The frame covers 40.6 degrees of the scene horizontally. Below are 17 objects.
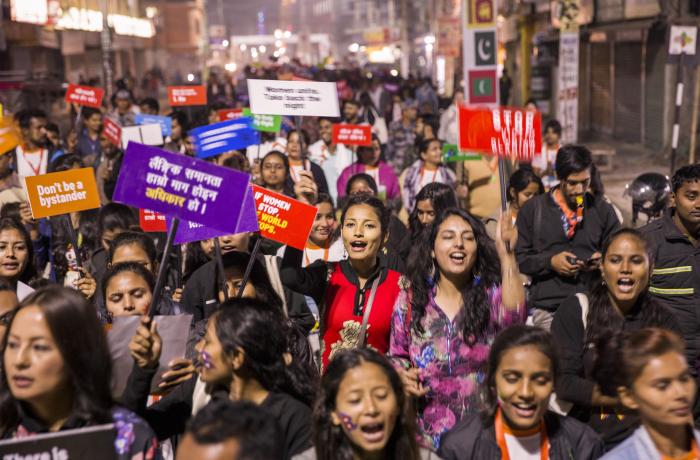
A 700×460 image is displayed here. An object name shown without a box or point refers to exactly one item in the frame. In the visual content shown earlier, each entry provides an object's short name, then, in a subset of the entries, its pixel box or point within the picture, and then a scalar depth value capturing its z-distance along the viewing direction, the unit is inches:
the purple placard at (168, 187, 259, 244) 216.4
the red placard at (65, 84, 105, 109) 544.4
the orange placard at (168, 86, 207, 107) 596.4
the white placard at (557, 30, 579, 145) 624.4
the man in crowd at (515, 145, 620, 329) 243.4
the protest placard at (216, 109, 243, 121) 546.9
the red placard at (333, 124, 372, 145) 458.0
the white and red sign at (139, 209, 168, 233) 281.7
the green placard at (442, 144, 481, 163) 436.8
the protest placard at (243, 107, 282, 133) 466.6
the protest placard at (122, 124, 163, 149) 461.7
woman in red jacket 201.9
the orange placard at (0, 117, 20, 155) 355.3
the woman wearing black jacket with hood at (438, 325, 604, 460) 143.2
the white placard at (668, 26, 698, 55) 514.6
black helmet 372.8
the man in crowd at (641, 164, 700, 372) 214.5
